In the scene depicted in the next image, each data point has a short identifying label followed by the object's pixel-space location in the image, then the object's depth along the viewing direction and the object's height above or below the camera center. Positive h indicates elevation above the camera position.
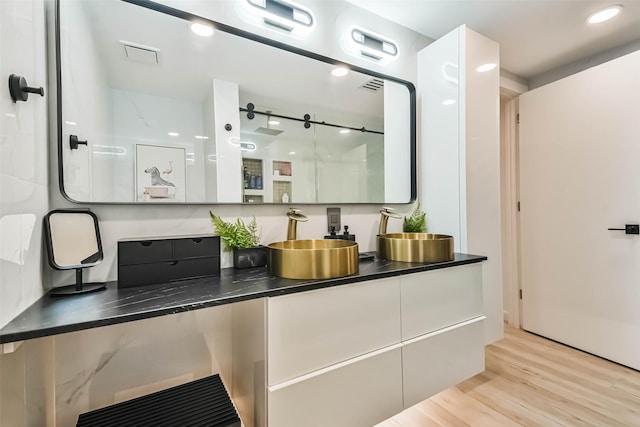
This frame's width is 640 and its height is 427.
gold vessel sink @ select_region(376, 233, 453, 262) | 1.39 -0.18
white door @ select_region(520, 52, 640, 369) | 1.95 +0.01
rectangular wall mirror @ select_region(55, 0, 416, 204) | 1.07 +0.45
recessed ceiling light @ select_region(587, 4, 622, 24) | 1.77 +1.21
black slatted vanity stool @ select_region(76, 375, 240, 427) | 0.93 -0.65
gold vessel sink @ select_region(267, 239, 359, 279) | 1.07 -0.18
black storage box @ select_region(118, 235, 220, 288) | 0.97 -0.15
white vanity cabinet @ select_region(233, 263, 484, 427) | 0.94 -0.52
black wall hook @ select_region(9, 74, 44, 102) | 0.70 +0.33
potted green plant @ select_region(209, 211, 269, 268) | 1.26 -0.13
